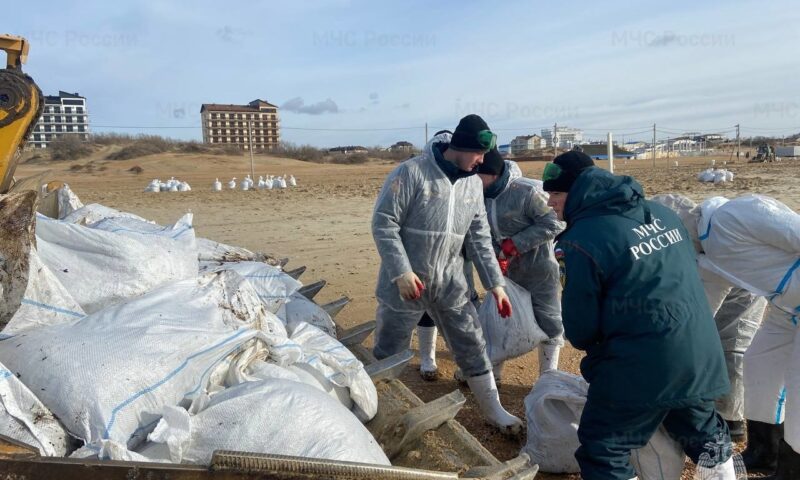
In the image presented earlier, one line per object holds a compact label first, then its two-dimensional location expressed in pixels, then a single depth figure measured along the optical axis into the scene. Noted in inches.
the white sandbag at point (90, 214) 146.6
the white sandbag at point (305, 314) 138.0
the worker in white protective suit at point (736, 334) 134.2
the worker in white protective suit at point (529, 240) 152.2
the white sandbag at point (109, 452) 69.4
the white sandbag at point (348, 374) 99.0
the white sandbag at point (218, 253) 158.7
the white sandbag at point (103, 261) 101.0
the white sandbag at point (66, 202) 163.2
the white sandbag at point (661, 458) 92.2
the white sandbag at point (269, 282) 141.0
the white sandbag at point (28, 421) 73.4
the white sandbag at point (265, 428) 74.6
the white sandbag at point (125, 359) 77.1
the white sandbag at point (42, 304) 90.2
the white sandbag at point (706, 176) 715.7
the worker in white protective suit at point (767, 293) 105.2
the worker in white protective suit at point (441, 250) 123.0
